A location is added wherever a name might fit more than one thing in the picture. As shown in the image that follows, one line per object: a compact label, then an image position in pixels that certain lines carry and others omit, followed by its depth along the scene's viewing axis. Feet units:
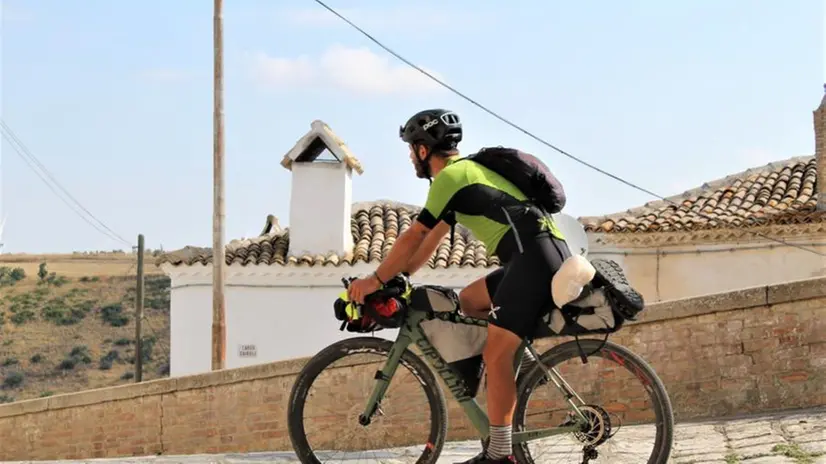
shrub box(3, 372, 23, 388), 150.10
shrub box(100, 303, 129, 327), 172.19
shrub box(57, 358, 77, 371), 155.43
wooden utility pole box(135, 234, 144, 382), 93.23
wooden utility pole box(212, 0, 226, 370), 62.28
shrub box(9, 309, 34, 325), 174.29
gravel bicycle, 18.75
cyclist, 18.54
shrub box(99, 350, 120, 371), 154.51
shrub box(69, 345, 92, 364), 156.76
